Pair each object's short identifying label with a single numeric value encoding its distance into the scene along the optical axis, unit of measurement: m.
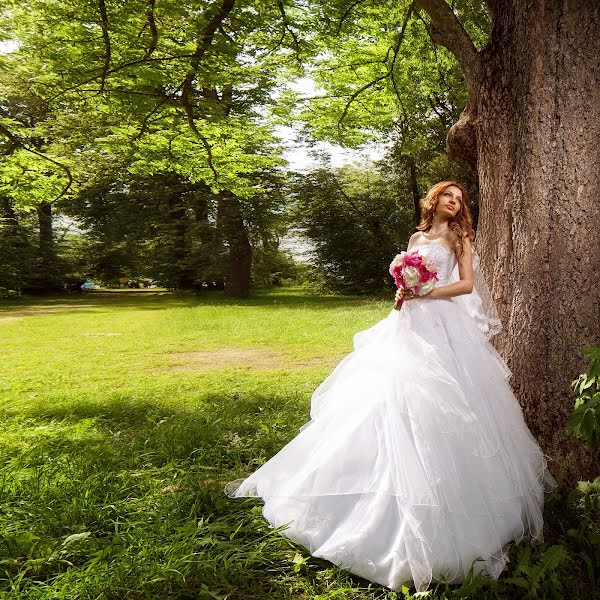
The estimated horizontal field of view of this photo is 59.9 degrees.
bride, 2.73
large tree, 3.56
